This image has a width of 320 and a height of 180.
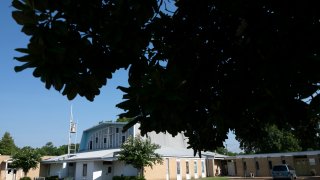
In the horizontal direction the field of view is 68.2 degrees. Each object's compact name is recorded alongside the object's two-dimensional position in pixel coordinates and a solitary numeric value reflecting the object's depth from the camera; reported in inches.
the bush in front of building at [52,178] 1166.9
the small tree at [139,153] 895.9
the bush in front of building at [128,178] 902.2
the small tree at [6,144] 2374.9
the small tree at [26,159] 1182.8
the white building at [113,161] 1049.5
